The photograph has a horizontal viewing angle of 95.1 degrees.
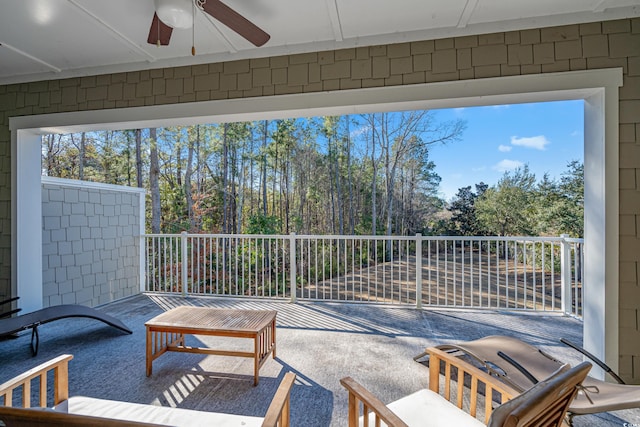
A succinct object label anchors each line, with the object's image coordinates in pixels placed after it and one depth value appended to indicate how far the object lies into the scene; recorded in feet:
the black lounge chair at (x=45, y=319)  9.80
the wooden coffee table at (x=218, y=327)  8.38
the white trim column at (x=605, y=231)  8.28
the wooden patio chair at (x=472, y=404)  3.28
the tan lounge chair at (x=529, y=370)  5.45
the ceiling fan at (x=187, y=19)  6.50
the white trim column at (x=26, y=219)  12.41
